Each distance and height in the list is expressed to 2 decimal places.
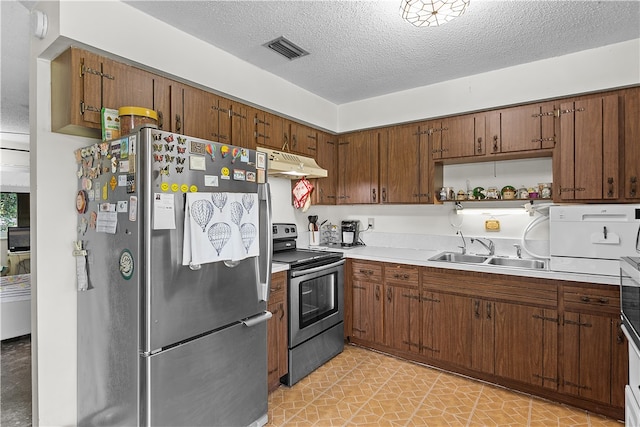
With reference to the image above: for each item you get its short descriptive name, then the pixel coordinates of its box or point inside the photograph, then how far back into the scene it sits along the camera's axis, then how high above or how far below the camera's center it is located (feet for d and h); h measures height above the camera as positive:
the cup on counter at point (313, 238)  12.72 -1.02
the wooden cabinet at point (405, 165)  10.98 +1.53
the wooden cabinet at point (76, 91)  6.02 +2.20
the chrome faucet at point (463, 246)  10.95 -1.17
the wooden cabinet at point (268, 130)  9.58 +2.40
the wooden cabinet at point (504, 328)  7.47 -3.04
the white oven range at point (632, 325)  4.89 -1.79
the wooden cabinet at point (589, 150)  8.18 +1.48
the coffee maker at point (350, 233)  12.62 -0.83
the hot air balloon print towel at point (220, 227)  5.69 -0.30
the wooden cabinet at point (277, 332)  8.30 -3.03
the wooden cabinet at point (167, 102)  7.19 +2.38
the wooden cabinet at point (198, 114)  7.74 +2.30
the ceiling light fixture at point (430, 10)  5.79 +3.55
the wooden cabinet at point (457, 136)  9.99 +2.27
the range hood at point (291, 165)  9.52 +1.34
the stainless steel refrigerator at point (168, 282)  5.33 -1.24
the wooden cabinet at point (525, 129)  8.96 +2.21
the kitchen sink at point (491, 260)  9.59 -1.48
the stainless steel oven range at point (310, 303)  8.91 -2.67
